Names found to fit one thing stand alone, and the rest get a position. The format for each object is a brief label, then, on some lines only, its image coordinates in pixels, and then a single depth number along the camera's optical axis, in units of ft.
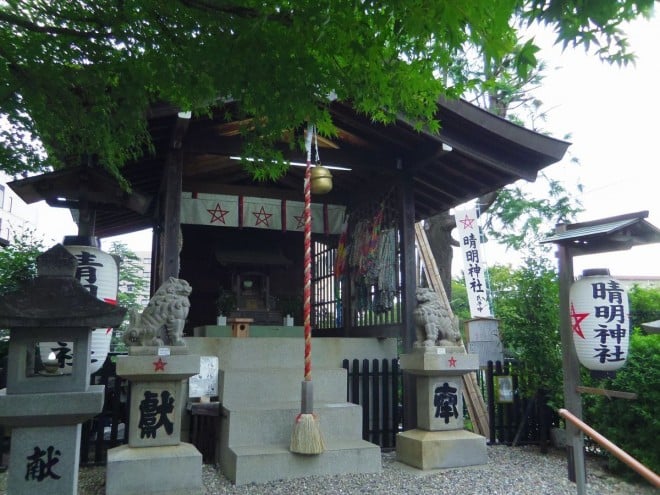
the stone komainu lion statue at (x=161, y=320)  18.90
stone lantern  12.76
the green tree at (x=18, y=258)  29.58
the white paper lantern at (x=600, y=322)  19.60
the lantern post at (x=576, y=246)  20.02
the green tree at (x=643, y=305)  42.29
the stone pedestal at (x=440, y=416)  21.84
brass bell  26.71
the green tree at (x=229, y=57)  12.12
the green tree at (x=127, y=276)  67.93
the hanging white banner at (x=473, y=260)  34.94
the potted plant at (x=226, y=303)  37.52
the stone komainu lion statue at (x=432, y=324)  23.48
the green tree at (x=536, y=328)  26.32
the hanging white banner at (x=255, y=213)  33.45
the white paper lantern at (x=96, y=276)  20.24
